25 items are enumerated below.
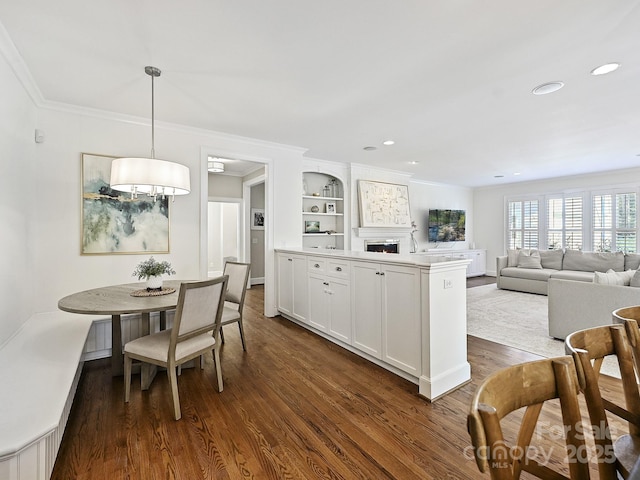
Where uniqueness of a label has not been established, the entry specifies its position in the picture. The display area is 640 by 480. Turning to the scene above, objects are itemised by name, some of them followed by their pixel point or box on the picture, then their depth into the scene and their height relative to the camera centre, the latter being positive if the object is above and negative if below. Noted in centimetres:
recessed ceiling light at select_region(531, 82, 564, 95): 268 +134
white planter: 268 -41
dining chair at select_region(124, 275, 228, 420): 209 -78
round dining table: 217 -51
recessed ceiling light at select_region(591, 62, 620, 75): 238 +134
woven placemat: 257 -49
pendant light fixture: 229 +48
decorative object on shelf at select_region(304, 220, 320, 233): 566 +19
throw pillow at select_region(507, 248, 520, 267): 664 -51
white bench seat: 132 -85
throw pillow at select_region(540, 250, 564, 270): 628 -49
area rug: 333 -121
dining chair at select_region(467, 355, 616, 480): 68 -42
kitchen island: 235 -69
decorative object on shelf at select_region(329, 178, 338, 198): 598 +97
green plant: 268 -29
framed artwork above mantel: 591 +65
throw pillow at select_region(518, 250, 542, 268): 637 -50
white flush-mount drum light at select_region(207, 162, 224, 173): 569 +133
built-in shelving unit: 570 +48
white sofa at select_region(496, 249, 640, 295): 541 -62
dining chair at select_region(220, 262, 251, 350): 322 -56
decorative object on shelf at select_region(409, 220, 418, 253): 750 -16
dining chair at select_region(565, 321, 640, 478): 89 -46
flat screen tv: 786 +28
